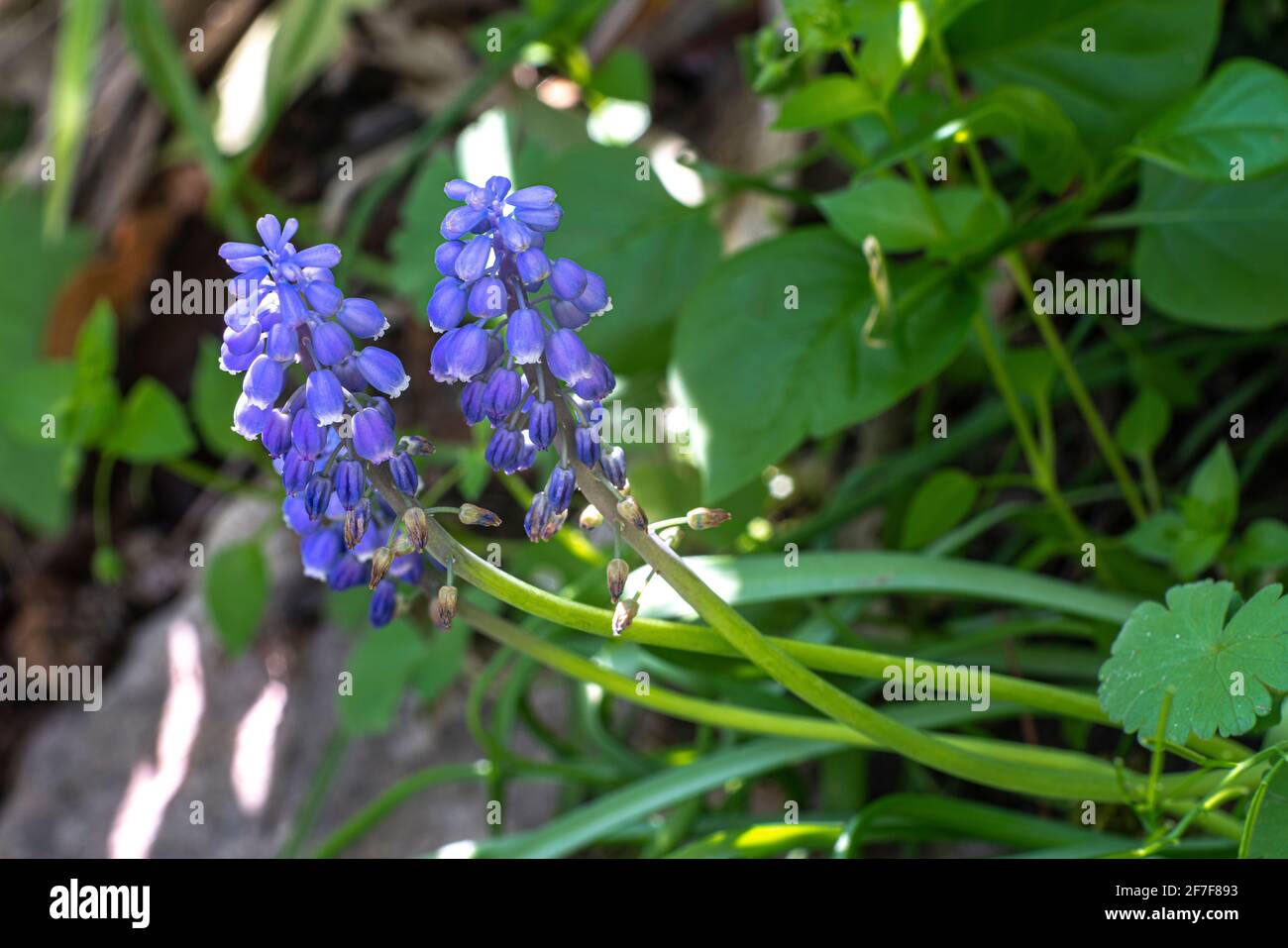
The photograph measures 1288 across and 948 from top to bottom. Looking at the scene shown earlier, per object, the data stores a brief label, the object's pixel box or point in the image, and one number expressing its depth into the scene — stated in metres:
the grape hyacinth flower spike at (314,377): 0.40
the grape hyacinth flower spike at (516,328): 0.40
